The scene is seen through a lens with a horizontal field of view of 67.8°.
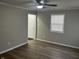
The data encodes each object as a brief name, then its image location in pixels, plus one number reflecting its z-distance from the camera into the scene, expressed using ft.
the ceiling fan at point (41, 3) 6.31
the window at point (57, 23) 12.47
